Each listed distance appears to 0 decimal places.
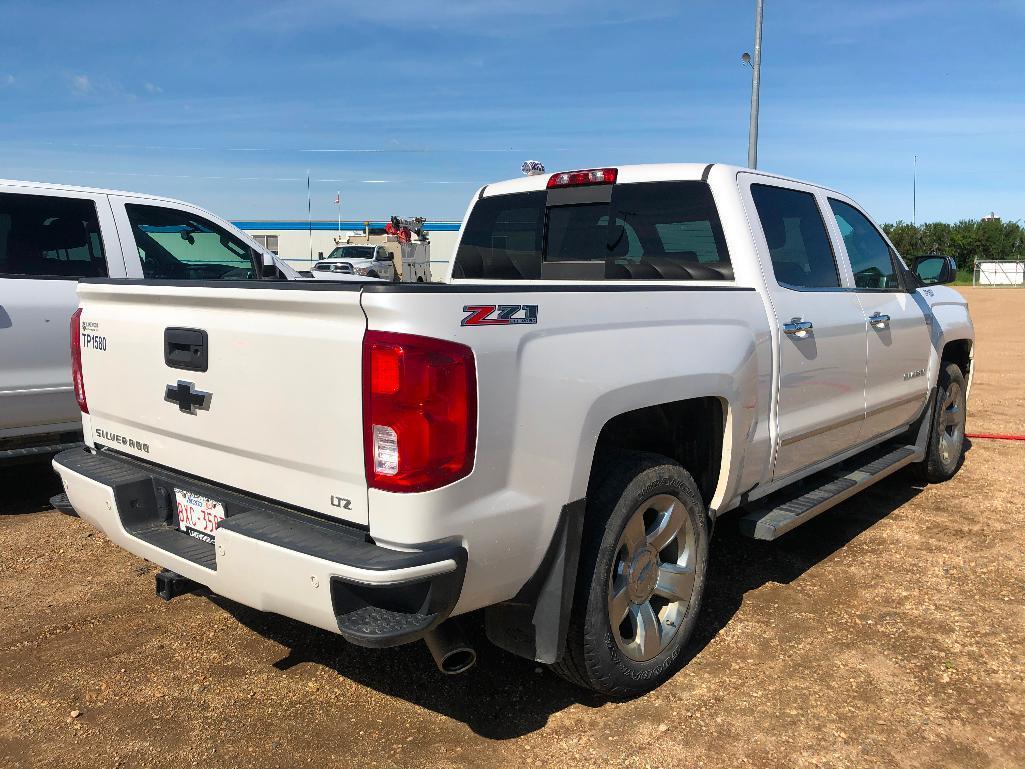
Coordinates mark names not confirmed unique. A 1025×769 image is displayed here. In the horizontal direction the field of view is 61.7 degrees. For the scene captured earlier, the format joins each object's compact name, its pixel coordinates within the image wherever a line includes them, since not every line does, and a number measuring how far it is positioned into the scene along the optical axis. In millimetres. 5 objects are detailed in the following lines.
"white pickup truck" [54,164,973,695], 2342
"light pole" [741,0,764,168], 15570
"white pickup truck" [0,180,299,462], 5090
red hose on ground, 7570
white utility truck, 31938
